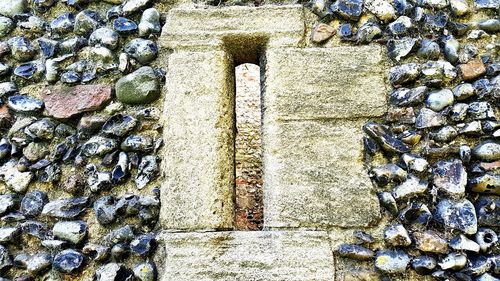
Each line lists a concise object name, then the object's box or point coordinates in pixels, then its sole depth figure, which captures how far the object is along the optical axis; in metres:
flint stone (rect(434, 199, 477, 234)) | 1.83
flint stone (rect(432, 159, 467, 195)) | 1.88
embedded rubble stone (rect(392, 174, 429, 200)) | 1.90
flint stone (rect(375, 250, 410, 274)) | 1.82
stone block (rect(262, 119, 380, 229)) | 1.92
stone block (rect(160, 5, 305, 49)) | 2.21
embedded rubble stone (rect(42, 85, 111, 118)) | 2.20
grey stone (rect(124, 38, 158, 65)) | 2.25
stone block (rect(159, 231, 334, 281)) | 1.84
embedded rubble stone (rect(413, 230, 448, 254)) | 1.81
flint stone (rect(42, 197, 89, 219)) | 2.04
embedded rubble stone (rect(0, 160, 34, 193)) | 2.11
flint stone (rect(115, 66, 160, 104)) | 2.19
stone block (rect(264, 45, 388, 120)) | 2.07
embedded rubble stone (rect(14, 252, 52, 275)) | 1.95
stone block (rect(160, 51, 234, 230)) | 1.97
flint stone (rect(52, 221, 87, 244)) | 1.98
